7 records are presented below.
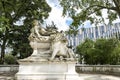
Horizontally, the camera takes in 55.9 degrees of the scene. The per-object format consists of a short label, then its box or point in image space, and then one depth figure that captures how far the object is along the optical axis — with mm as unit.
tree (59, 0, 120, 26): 10080
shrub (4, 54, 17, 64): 17893
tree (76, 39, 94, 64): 20158
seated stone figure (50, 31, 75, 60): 6261
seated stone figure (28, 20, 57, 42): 6472
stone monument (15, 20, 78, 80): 6116
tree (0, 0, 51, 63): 14592
